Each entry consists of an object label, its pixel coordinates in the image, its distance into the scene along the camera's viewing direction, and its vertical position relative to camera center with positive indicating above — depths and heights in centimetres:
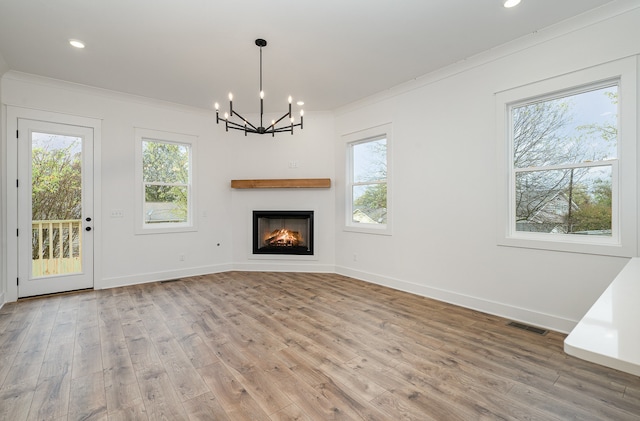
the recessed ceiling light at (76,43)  291 +166
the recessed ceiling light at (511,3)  239 +171
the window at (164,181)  455 +44
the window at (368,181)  445 +46
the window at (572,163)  243 +45
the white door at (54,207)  371 +0
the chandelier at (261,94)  290 +101
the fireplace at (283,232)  522 -42
